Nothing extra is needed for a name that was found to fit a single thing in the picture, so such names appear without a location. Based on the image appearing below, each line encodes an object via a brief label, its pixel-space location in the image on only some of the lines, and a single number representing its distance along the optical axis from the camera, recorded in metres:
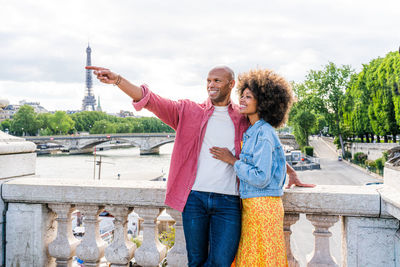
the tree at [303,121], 36.13
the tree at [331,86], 34.69
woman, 1.83
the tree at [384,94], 24.91
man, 1.93
